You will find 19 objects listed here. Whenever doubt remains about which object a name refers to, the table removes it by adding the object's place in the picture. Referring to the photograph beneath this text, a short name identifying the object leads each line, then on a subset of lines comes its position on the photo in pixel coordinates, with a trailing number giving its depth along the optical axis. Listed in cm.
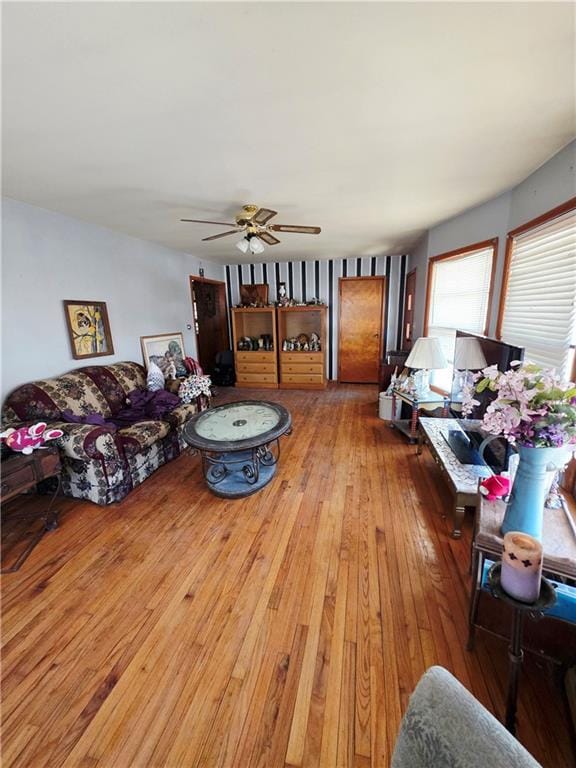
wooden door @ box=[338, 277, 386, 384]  566
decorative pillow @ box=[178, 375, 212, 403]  346
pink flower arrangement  105
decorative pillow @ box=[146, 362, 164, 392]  356
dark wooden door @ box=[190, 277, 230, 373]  559
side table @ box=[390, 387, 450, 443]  313
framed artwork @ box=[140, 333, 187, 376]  396
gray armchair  54
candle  85
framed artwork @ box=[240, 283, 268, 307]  586
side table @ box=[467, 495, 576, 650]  111
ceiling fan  246
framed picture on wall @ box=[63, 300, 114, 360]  297
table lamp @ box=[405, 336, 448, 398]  279
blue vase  111
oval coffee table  231
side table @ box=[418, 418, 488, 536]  184
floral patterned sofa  220
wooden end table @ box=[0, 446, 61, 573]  182
